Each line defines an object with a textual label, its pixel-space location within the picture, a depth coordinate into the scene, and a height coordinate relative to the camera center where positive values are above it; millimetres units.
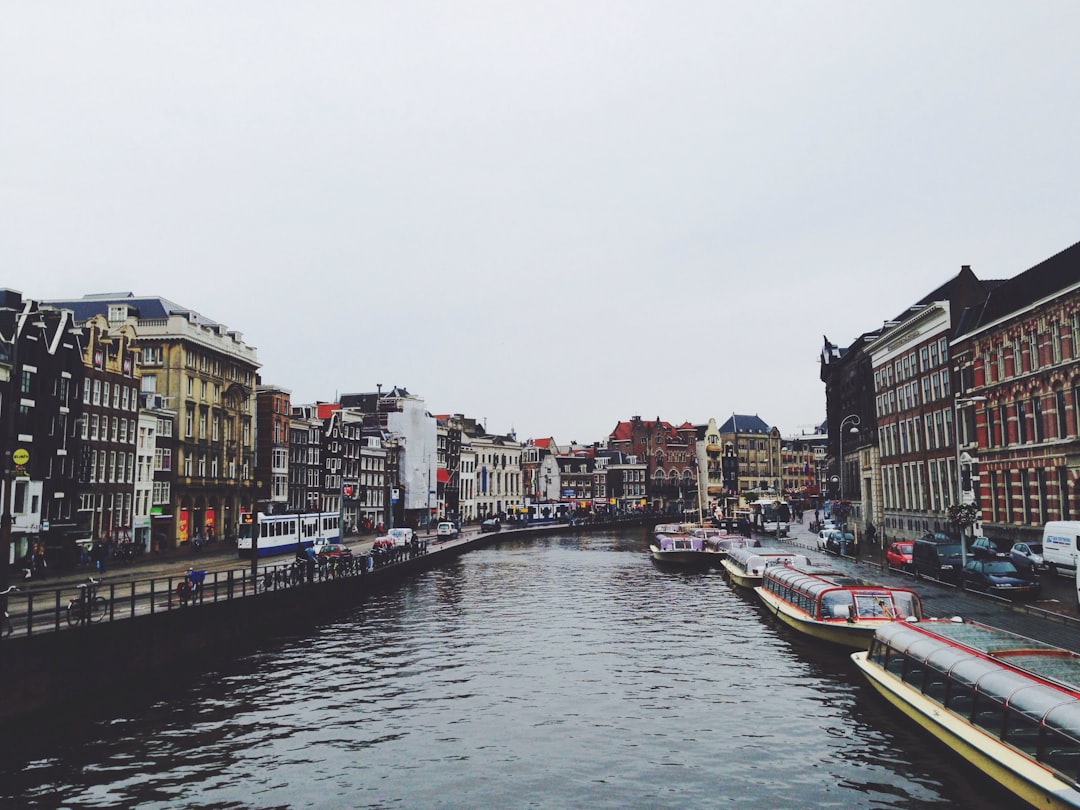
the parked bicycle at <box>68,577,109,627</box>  28422 -3704
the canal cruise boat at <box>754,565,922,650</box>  31344 -5268
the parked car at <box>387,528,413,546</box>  84262 -5017
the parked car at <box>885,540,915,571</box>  51500 -5281
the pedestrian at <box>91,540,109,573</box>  56762 -4131
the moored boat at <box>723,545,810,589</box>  53388 -5759
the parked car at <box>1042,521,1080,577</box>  43312 -4228
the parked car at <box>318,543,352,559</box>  65638 -4883
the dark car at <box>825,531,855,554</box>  63969 -5346
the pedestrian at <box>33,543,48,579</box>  54984 -4123
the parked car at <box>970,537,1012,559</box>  51453 -5168
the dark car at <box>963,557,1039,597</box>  37625 -5154
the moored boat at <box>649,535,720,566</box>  78375 -6831
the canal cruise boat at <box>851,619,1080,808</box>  15406 -5030
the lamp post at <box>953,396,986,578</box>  43519 -4477
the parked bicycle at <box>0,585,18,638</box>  25431 -3785
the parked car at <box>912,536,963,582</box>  45719 -4970
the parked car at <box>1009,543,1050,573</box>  45106 -5135
